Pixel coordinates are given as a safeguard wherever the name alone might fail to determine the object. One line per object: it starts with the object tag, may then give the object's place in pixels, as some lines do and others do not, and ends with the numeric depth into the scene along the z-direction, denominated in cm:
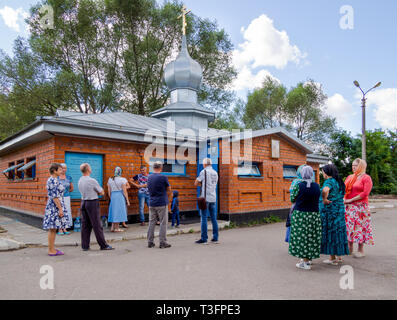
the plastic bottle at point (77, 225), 817
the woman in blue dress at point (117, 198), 821
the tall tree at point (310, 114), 3869
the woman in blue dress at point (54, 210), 583
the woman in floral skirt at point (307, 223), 495
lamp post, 1641
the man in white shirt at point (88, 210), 630
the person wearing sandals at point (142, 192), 922
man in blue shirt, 671
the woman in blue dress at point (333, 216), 523
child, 909
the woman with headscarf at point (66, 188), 786
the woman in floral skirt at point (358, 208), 589
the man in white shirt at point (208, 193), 712
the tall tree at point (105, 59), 2022
